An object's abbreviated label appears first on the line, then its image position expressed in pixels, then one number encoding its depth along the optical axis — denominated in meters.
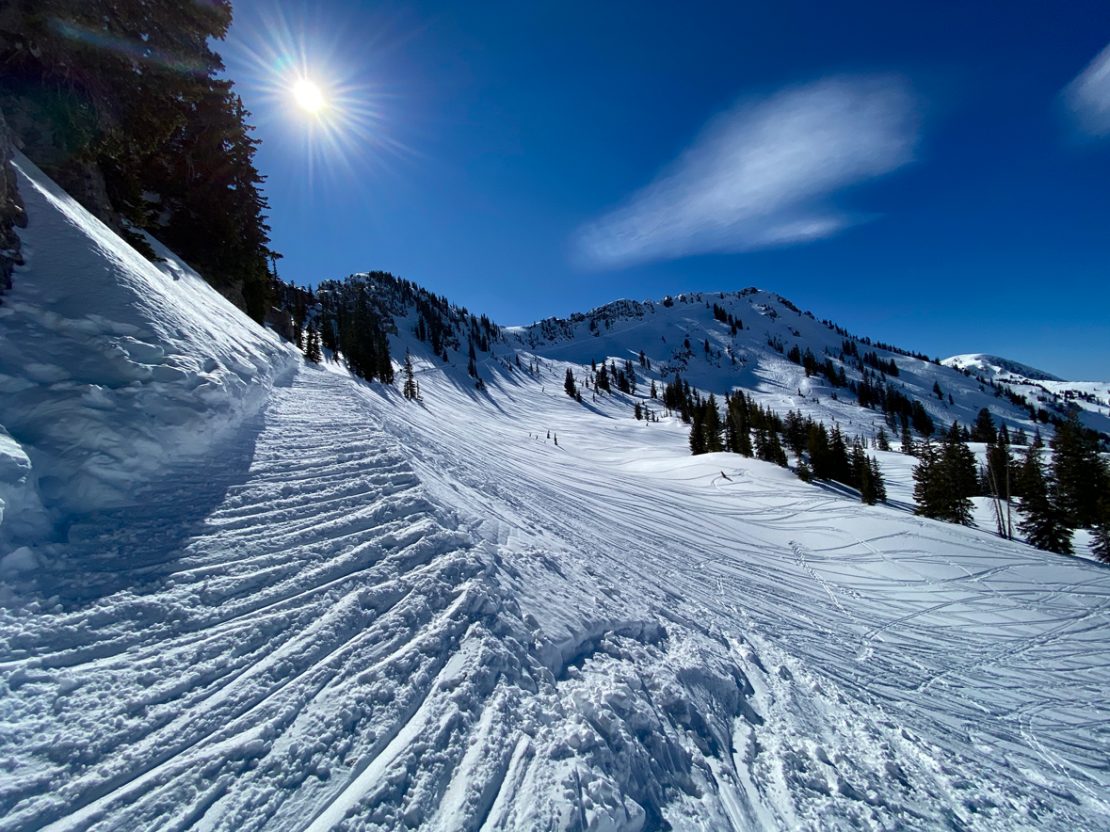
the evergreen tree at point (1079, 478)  28.78
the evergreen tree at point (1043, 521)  25.92
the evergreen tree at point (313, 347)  39.25
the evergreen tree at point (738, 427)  53.25
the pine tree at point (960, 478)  31.97
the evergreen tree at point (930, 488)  32.88
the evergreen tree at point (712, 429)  51.91
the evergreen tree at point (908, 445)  68.19
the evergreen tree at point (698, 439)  53.19
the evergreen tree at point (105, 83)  8.43
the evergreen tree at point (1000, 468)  37.02
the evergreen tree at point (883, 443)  78.16
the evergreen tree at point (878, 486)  39.18
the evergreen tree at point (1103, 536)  24.77
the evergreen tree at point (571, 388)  104.50
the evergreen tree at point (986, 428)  69.75
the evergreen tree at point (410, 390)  52.17
